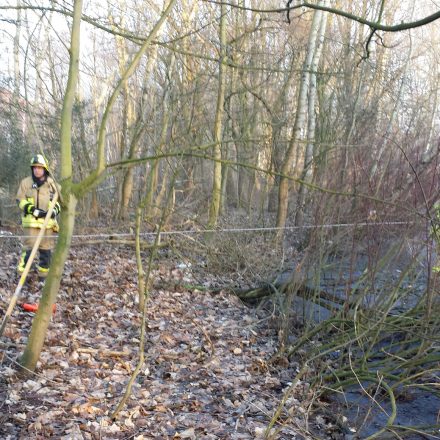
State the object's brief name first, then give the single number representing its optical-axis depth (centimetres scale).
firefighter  670
